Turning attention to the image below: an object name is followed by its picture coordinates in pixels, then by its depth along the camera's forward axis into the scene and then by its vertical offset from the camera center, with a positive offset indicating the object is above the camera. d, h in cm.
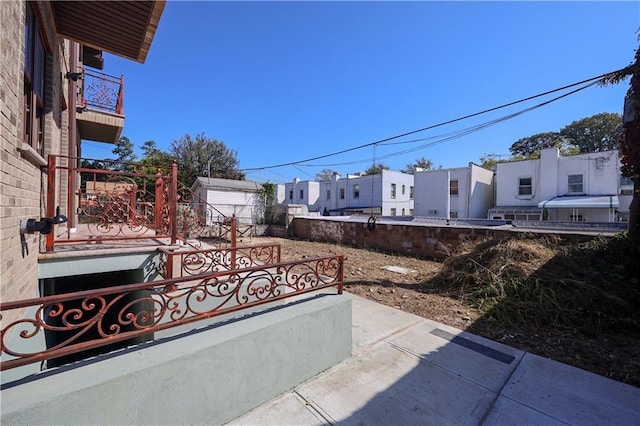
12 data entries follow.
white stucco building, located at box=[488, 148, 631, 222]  1500 +145
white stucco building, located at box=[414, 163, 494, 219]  1928 +137
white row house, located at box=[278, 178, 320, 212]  2955 +170
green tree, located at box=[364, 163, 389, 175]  3779 +562
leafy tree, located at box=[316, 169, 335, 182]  4377 +531
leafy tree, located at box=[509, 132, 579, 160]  3046 +834
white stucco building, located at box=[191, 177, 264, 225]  1891 +100
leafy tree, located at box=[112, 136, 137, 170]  3382 +668
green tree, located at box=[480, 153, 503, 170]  2981 +550
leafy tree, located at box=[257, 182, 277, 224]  1592 -16
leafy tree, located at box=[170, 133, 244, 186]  2612 +464
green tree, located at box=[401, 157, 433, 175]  3841 +641
